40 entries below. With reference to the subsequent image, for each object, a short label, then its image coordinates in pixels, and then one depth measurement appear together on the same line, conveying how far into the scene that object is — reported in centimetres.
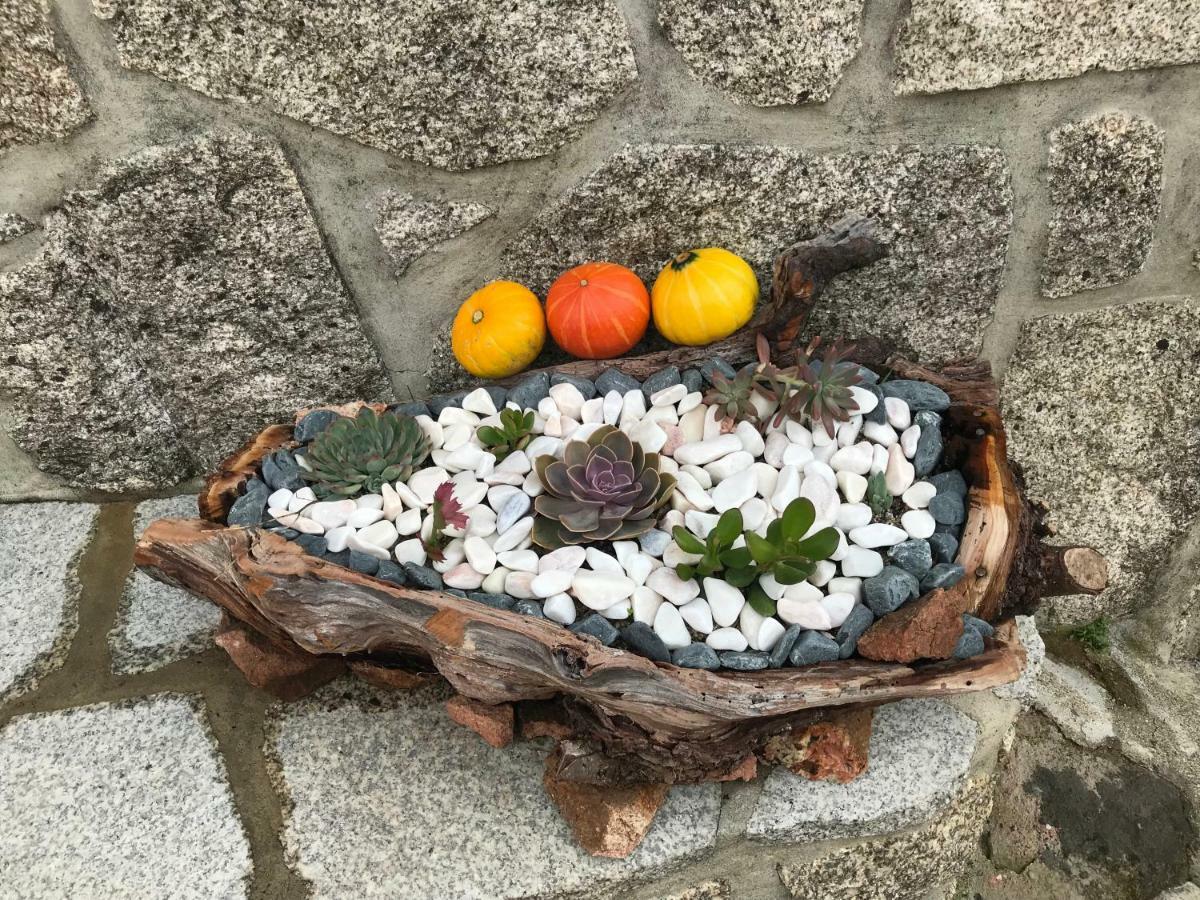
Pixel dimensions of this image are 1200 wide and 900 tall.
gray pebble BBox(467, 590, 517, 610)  126
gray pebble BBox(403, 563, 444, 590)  129
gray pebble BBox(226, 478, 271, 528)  135
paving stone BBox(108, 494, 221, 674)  150
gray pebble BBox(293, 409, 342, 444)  148
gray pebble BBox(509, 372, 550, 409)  152
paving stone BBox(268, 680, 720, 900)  127
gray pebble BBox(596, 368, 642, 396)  152
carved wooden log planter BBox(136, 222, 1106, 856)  113
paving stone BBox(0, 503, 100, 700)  149
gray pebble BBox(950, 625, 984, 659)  117
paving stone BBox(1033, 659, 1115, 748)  182
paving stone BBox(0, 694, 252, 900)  125
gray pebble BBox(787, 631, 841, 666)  118
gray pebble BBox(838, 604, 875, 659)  120
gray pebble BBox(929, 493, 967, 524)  131
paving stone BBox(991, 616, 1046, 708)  158
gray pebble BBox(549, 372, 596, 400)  152
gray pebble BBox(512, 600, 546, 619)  126
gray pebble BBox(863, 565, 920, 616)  121
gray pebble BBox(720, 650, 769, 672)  119
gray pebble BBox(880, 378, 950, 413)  144
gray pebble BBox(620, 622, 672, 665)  120
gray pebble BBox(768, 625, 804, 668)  119
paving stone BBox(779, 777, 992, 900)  138
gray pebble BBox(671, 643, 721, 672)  119
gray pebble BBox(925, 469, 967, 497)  134
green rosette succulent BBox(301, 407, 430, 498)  139
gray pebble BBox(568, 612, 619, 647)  122
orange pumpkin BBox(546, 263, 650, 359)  148
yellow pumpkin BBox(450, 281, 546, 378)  150
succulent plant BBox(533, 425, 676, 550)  131
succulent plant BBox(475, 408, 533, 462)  143
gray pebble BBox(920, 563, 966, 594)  123
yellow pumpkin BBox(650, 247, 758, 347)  147
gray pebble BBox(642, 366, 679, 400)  150
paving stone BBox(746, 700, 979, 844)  135
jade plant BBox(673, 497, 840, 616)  118
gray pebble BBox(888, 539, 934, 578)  126
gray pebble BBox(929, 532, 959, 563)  128
